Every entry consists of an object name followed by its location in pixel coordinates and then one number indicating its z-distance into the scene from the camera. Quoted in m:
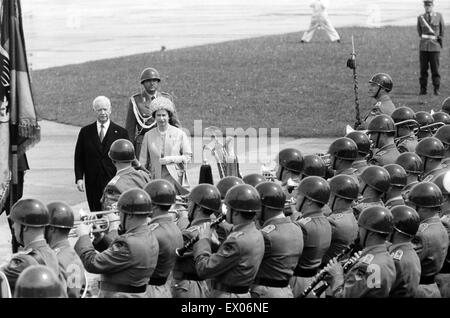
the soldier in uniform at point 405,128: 15.80
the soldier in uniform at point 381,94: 17.64
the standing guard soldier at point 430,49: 27.09
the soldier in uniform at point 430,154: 14.12
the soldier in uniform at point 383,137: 15.22
